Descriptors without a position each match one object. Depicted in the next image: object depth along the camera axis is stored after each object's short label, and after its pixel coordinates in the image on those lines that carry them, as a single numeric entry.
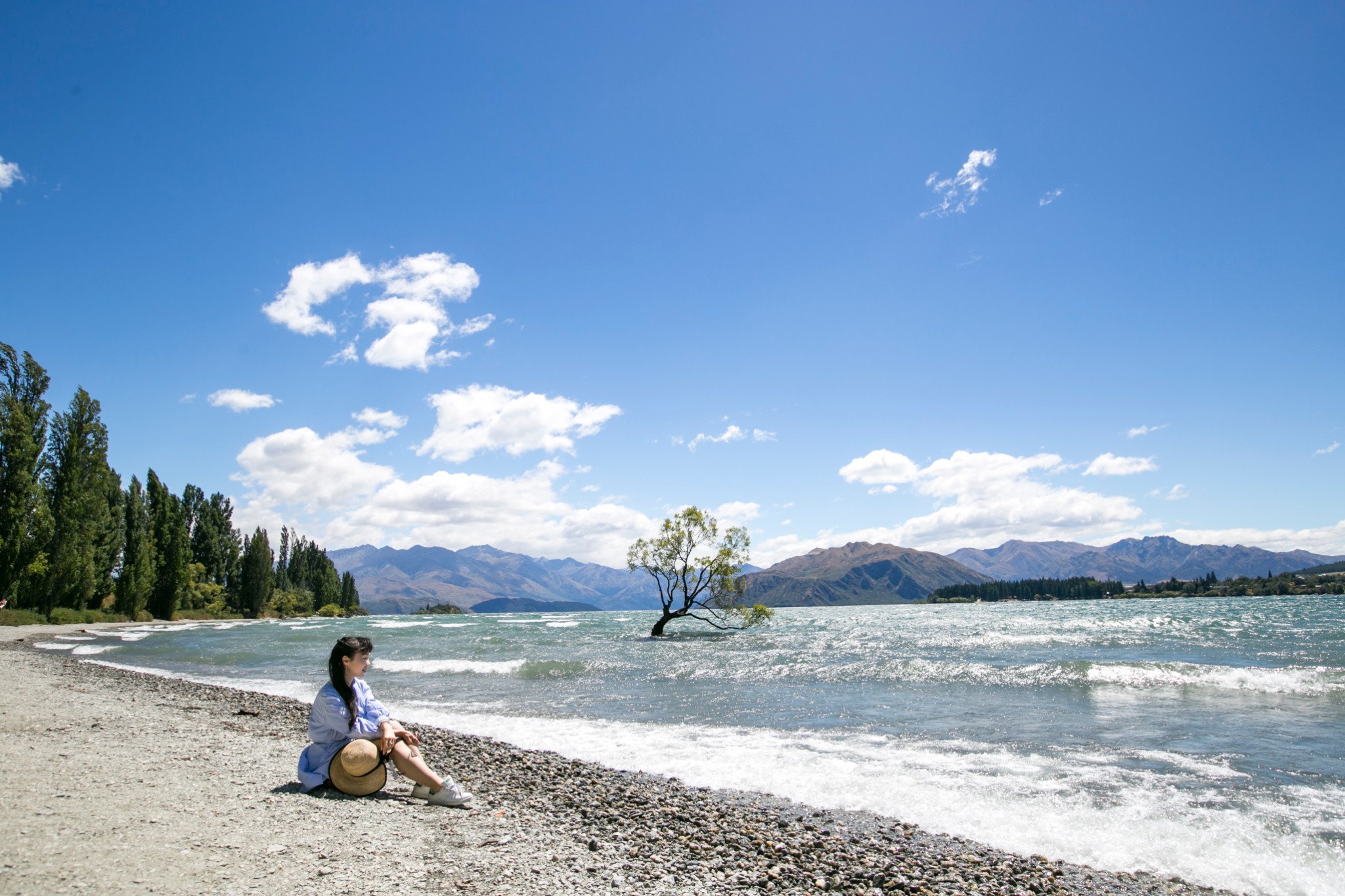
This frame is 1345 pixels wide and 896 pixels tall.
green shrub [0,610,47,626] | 48.79
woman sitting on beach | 7.84
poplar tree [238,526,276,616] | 105.62
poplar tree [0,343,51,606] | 48.44
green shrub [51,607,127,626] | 56.72
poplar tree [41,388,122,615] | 55.06
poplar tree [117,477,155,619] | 69.75
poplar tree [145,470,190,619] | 77.62
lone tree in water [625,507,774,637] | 49.72
